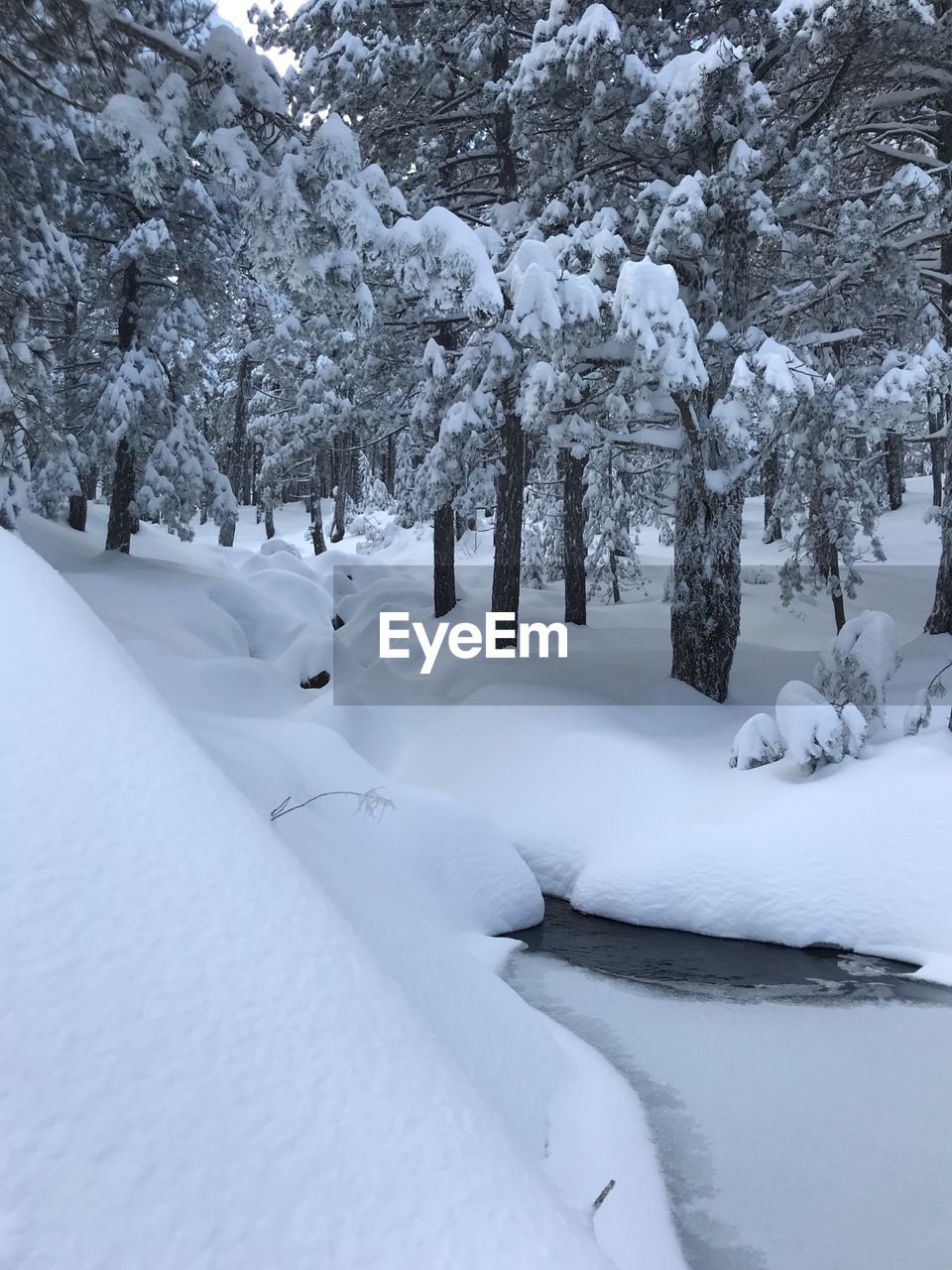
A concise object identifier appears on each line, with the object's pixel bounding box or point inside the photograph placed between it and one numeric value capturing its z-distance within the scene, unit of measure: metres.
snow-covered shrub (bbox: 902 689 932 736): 8.51
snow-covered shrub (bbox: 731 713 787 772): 8.70
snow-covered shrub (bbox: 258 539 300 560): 25.22
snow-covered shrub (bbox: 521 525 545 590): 21.56
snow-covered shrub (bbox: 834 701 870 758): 8.37
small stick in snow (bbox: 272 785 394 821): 5.39
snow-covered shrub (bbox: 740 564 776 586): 22.34
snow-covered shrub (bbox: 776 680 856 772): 8.25
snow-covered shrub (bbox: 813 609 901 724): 9.02
